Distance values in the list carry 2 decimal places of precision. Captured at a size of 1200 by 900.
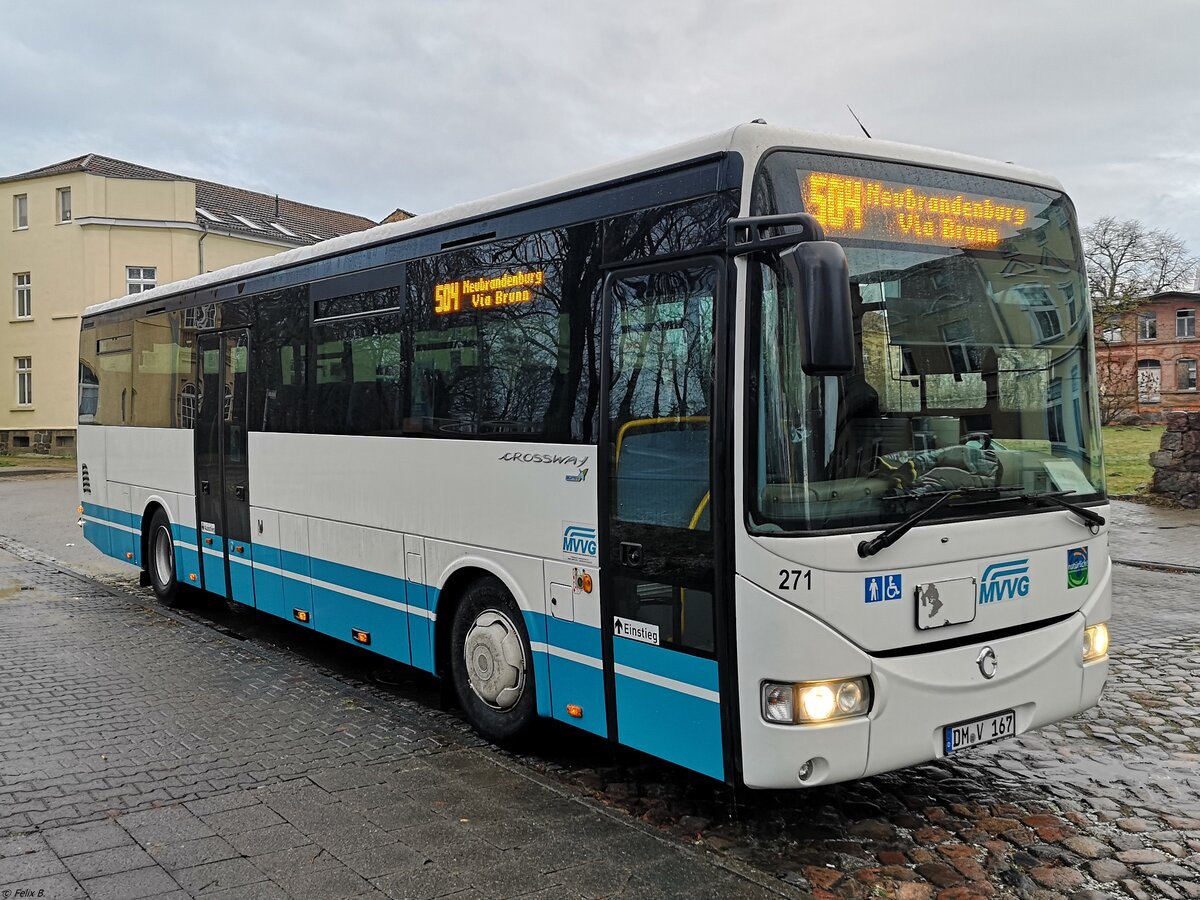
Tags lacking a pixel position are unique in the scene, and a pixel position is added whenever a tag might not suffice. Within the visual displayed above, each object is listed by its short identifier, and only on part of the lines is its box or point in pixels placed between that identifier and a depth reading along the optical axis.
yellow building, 41.84
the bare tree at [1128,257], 41.25
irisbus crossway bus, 4.61
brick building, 66.31
